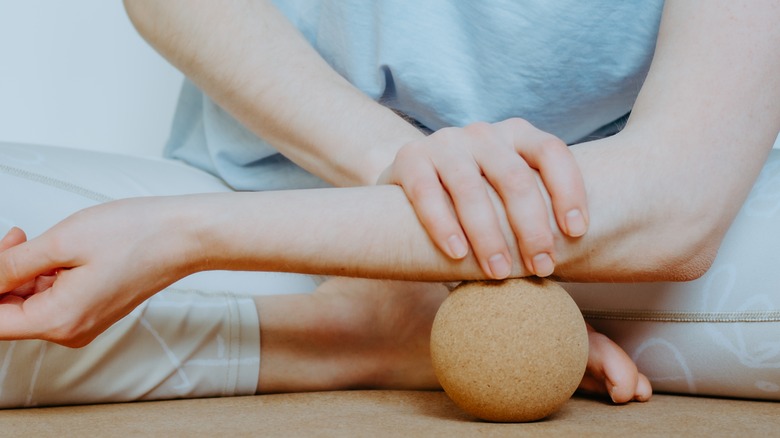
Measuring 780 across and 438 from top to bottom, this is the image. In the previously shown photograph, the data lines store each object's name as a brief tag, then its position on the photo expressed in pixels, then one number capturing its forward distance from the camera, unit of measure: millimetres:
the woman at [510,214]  795
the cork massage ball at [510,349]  763
